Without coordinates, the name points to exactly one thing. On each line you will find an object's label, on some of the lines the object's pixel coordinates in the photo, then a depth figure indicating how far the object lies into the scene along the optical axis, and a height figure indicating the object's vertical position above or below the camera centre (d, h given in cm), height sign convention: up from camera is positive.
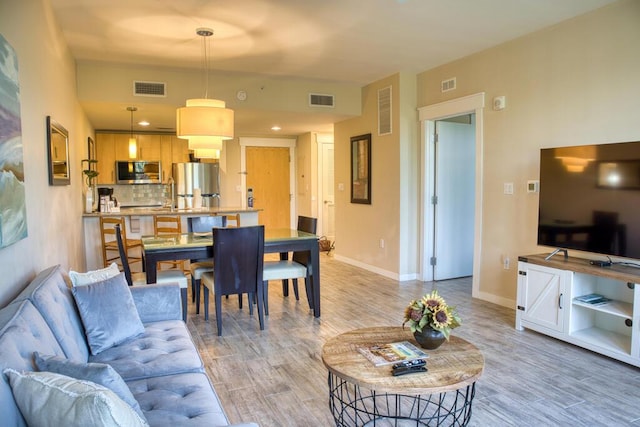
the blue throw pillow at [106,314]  221 -66
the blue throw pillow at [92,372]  128 -55
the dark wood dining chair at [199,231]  414 -47
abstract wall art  188 +15
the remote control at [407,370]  186 -80
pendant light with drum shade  377 +58
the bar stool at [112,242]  523 -68
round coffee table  180 -82
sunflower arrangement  207 -63
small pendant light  602 +57
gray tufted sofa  138 -83
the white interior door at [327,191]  859 -9
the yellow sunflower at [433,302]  210 -57
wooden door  895 +8
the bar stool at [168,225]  564 -51
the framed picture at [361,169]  621 +25
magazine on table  200 -80
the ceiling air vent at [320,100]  596 +120
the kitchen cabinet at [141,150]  780 +69
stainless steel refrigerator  782 +10
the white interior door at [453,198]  549 -16
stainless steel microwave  782 +29
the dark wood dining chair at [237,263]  359 -65
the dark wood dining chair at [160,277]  357 -78
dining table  356 -52
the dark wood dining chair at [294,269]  404 -78
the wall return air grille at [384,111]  566 +100
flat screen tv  302 -11
